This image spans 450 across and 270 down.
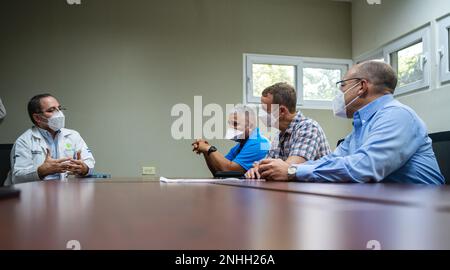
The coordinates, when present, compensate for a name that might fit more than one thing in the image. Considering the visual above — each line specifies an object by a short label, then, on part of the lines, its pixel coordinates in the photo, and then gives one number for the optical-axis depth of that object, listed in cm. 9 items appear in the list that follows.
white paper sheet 151
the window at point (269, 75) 412
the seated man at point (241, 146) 251
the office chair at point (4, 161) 304
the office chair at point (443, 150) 222
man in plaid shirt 205
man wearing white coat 237
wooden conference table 32
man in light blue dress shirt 132
